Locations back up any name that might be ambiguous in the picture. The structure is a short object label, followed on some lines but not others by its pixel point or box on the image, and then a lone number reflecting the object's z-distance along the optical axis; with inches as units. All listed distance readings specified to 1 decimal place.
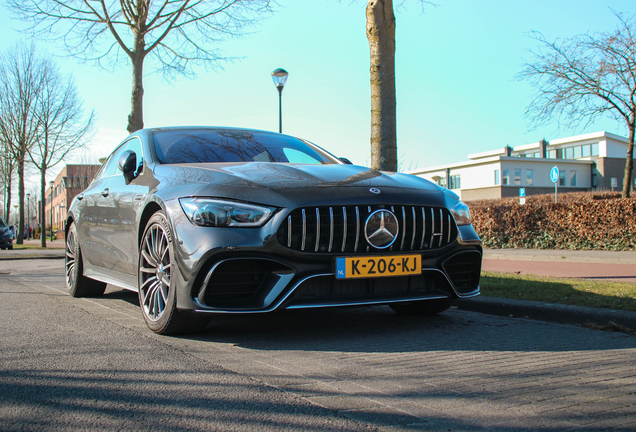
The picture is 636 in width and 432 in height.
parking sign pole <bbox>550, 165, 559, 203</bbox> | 893.1
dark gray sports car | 138.8
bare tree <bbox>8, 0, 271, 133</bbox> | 581.0
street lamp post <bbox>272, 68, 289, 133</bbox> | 597.3
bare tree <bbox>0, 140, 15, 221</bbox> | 1180.0
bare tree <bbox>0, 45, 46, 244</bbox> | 1134.4
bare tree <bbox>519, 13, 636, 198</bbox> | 733.9
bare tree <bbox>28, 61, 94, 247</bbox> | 1143.6
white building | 1809.8
